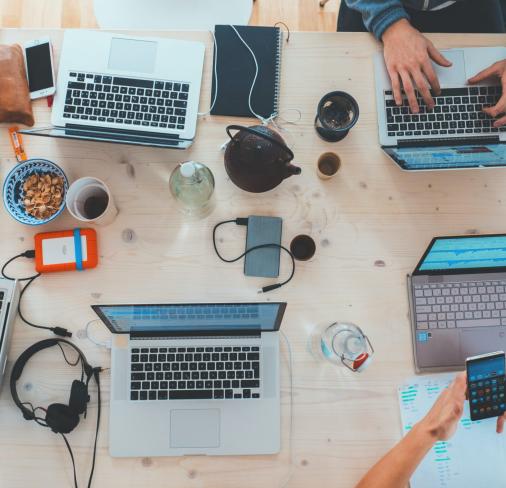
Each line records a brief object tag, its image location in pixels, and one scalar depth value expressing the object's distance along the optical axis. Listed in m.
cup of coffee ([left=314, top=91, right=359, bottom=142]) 1.01
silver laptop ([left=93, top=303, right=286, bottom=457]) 0.96
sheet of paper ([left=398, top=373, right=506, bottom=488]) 0.96
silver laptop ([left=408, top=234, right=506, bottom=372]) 1.01
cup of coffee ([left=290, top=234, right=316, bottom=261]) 1.04
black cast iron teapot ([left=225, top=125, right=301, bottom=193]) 0.91
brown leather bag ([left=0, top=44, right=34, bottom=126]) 1.02
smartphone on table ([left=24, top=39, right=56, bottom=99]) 1.05
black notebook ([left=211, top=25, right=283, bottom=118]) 1.09
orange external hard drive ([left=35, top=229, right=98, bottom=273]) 1.02
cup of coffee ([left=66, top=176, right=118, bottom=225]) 0.98
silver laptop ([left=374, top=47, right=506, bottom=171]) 1.05
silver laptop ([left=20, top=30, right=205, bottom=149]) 1.03
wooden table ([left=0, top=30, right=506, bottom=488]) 0.97
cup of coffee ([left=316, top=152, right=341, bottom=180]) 1.05
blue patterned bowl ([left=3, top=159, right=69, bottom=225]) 0.98
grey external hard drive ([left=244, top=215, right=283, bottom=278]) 1.03
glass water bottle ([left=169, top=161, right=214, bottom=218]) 0.97
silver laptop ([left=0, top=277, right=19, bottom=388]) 0.97
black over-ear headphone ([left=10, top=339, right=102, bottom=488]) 0.93
